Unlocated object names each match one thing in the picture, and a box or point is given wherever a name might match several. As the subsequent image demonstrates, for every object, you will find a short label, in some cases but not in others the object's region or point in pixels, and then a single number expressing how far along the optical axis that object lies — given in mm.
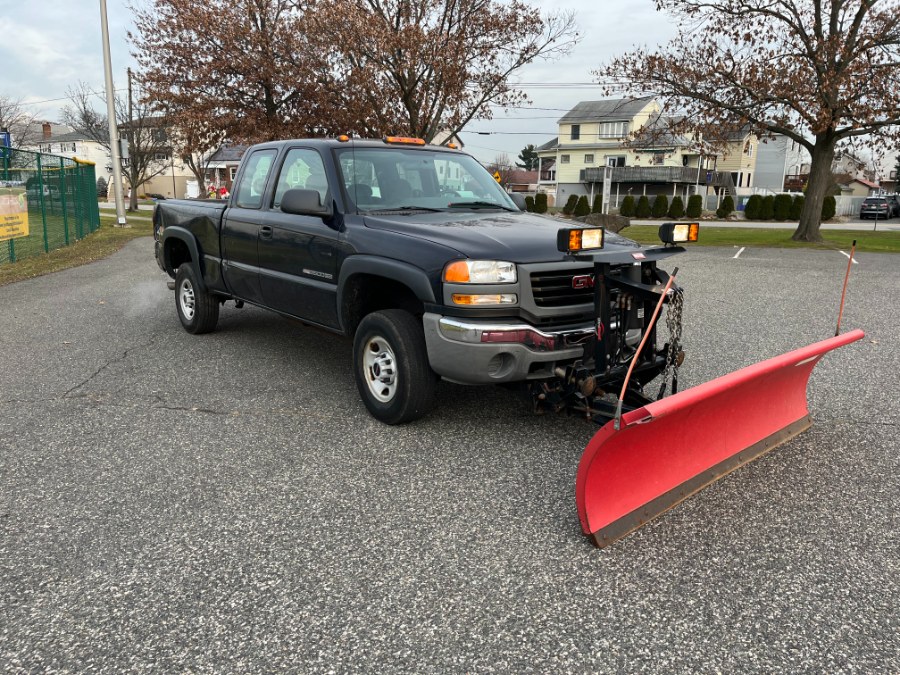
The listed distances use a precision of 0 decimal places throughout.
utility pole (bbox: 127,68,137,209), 37128
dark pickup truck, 3945
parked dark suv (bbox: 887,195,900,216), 50594
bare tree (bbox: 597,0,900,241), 18641
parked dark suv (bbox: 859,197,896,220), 47719
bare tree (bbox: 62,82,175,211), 37375
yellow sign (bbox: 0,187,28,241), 12773
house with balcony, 63125
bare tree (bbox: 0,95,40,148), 53419
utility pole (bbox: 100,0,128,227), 21531
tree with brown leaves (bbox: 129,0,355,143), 22531
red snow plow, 3053
